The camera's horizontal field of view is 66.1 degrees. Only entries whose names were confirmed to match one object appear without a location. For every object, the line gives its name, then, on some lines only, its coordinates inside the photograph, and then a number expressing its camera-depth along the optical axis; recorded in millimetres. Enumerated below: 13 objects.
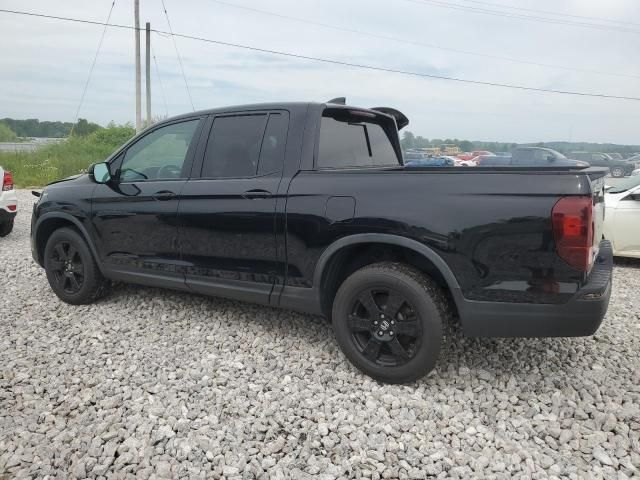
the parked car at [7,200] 7637
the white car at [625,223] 6230
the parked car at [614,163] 29673
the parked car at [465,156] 29503
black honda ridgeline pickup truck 2561
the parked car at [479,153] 32106
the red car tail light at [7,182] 7695
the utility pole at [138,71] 20641
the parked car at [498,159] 22672
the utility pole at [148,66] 21781
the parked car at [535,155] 22562
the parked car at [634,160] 31144
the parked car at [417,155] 24969
